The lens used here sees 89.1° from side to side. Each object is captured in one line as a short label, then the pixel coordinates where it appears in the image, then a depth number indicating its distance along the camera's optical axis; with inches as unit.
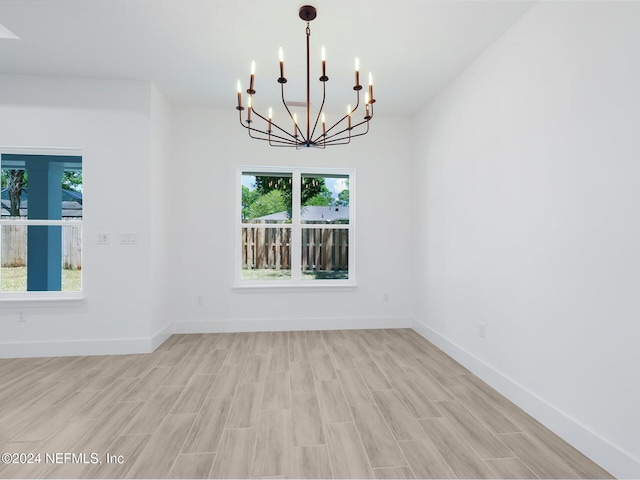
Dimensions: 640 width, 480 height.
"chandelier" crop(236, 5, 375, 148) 83.7
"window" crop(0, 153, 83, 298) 134.3
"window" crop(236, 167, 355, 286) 172.7
